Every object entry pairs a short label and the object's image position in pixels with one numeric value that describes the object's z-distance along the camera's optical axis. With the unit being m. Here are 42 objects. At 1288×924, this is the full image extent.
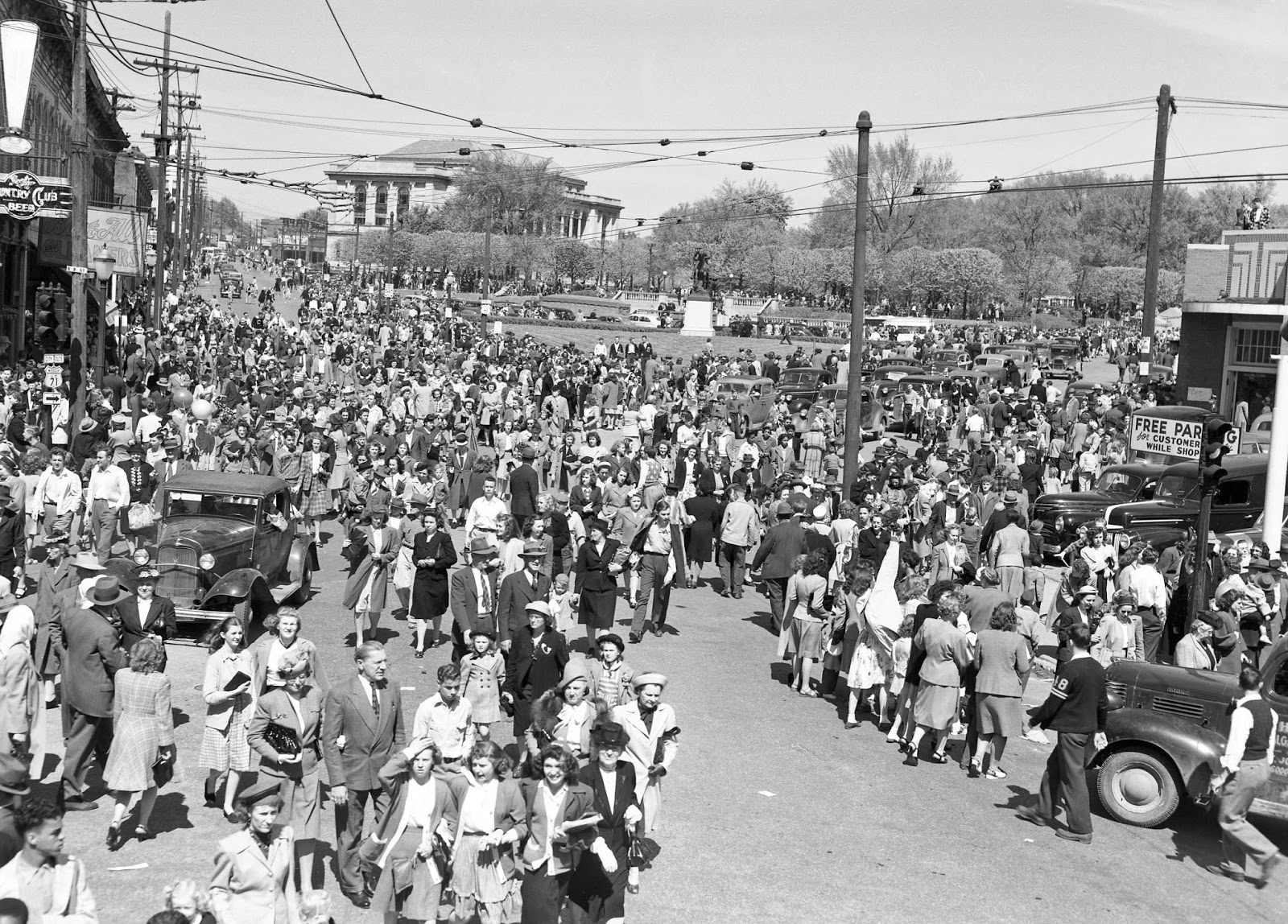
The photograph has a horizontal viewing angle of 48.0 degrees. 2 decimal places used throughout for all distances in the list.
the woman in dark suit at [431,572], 15.09
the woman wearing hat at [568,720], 9.56
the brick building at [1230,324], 34.78
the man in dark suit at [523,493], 21.64
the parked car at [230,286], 81.44
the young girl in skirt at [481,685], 10.72
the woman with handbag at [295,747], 8.99
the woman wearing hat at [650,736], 9.46
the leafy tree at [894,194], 103.12
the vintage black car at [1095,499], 22.28
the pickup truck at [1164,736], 11.12
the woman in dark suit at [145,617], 11.16
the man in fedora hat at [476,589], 14.28
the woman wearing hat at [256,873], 7.12
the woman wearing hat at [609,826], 8.38
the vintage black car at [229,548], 15.19
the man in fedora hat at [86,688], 10.15
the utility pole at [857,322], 23.67
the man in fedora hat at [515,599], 13.64
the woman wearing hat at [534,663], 11.37
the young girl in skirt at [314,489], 21.00
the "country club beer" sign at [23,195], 28.23
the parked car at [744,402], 37.40
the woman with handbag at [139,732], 9.38
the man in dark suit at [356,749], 9.05
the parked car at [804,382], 41.94
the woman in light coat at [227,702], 9.82
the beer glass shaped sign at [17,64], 25.16
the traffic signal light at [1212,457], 15.41
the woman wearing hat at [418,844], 8.09
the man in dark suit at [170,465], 21.67
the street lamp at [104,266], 29.36
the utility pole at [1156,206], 33.19
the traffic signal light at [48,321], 26.22
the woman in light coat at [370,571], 15.25
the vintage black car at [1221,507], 21.67
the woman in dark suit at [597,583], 15.37
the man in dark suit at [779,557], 17.09
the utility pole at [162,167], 49.16
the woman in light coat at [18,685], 9.94
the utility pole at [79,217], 25.42
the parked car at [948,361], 46.72
